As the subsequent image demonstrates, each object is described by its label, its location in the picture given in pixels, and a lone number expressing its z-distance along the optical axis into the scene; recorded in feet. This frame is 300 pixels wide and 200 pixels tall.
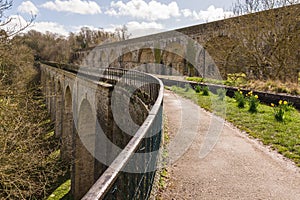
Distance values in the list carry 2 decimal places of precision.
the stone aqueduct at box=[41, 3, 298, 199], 5.84
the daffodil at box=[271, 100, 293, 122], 22.76
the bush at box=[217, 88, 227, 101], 33.71
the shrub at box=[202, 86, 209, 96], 38.88
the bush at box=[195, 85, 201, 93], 41.86
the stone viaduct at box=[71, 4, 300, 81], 44.52
